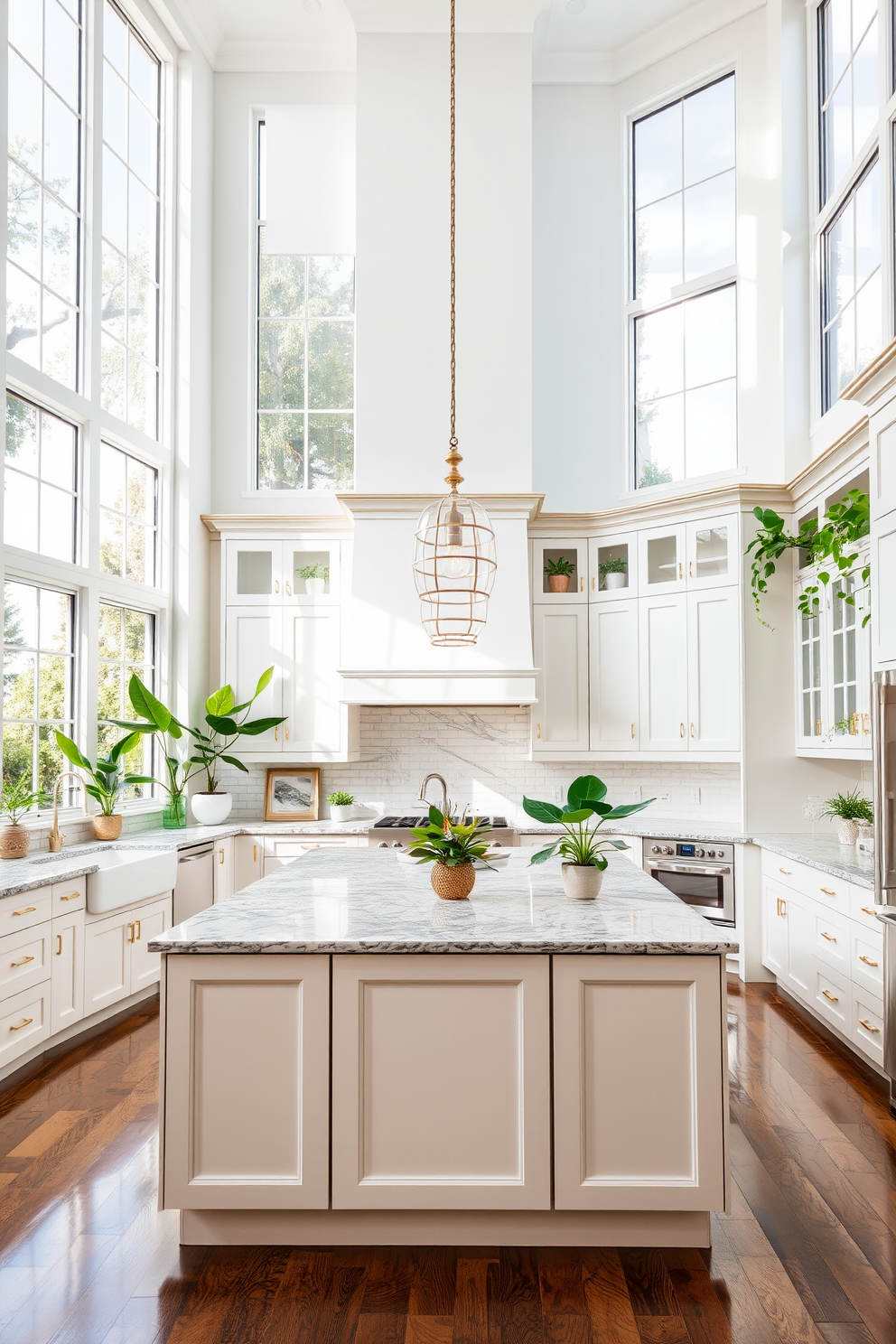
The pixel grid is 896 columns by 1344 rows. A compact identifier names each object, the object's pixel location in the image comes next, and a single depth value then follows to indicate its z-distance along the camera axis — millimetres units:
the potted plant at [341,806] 6375
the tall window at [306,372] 7184
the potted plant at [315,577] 6660
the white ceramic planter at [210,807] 6258
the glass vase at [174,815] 6113
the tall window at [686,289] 6562
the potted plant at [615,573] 6434
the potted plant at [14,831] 4500
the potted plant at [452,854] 3068
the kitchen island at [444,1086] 2547
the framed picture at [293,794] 6668
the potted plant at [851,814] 4645
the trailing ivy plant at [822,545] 4723
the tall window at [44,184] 4832
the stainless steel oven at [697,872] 5566
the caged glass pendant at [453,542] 3525
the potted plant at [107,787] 5270
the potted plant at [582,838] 2861
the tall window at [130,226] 5867
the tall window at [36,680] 4836
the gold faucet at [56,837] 4828
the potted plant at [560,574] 6535
